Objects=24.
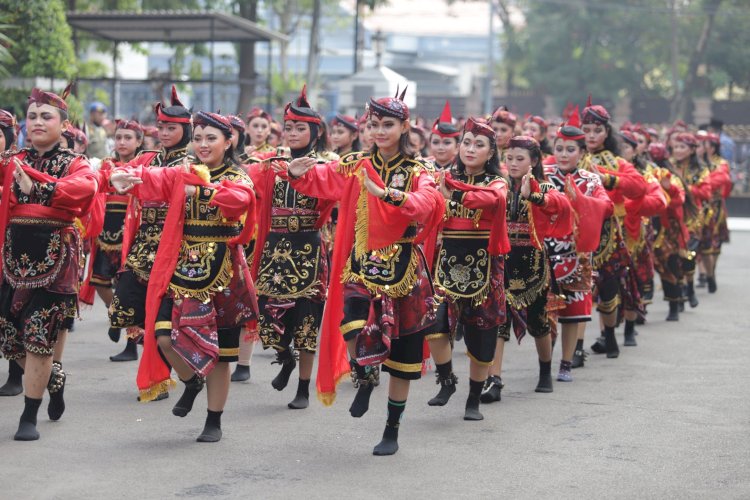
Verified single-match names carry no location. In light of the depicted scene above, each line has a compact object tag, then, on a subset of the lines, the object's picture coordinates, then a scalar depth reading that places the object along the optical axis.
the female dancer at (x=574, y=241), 9.36
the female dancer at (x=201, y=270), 7.14
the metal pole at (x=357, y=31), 27.46
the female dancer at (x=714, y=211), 15.59
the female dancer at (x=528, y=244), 8.66
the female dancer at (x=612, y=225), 10.37
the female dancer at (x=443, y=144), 10.71
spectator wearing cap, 16.34
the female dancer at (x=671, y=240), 13.14
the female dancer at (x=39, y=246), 7.27
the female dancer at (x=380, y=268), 7.14
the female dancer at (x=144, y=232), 8.38
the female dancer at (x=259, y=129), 11.43
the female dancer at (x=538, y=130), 13.10
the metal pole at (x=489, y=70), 38.41
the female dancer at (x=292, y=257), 8.66
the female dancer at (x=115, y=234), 10.38
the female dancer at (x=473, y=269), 8.03
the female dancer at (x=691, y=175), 14.58
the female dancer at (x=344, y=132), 10.97
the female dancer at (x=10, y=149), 7.96
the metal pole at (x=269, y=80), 22.32
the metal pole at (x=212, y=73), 19.96
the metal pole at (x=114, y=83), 21.02
